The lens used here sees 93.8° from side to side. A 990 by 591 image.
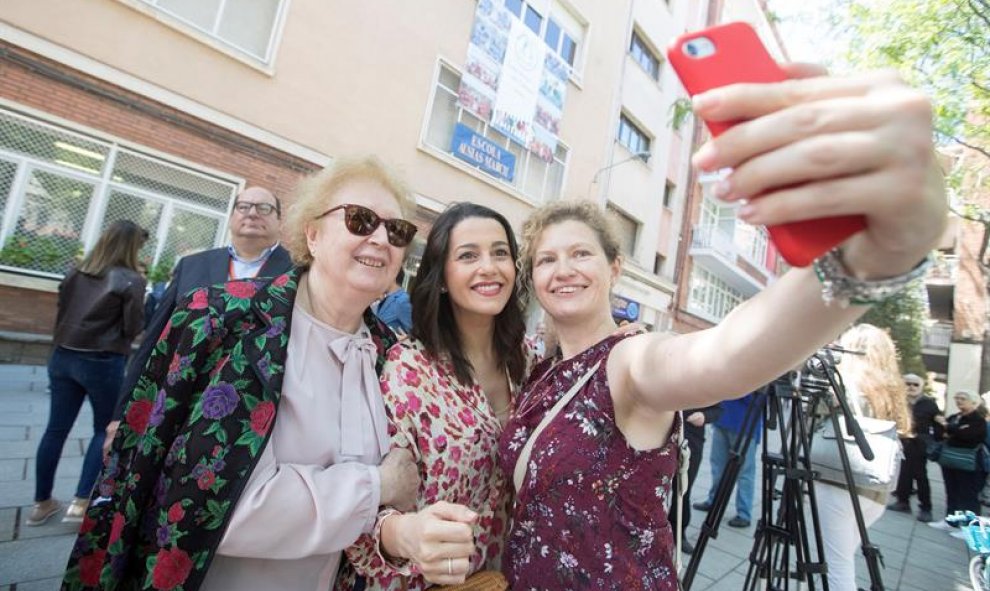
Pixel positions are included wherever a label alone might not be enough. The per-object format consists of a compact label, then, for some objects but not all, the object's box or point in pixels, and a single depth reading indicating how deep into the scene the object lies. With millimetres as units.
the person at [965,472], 5738
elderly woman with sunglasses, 1193
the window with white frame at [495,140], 9430
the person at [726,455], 4480
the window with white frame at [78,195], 5941
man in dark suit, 2719
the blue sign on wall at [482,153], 9641
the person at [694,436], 3902
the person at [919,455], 6211
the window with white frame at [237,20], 6547
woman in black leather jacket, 2955
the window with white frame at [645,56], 14945
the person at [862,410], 2832
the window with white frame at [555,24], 10711
